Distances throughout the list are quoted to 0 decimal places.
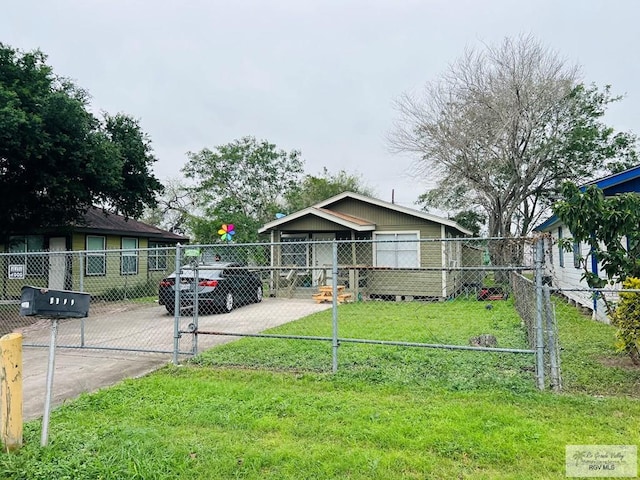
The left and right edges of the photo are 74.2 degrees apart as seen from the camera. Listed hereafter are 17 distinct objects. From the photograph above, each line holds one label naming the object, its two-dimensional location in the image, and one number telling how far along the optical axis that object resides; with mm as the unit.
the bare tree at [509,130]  18219
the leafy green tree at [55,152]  10297
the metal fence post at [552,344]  4262
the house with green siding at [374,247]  14242
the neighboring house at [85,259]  14703
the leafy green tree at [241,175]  29172
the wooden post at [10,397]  3213
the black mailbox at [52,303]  3078
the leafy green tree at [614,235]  4867
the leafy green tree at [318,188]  30609
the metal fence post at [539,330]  4297
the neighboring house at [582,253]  7824
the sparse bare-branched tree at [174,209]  33938
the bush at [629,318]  4820
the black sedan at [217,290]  9750
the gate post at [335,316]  5086
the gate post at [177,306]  5805
